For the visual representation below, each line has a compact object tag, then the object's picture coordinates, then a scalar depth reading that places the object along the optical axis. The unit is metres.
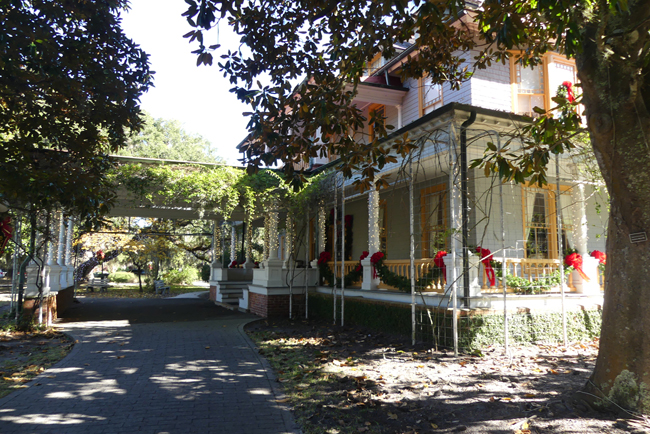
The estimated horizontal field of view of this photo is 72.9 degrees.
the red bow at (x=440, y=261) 8.12
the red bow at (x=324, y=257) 12.92
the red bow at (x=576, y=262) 9.27
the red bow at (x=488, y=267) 8.00
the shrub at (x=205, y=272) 31.66
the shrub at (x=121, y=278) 34.59
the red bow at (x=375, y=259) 9.98
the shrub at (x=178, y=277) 30.31
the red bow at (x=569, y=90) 8.97
